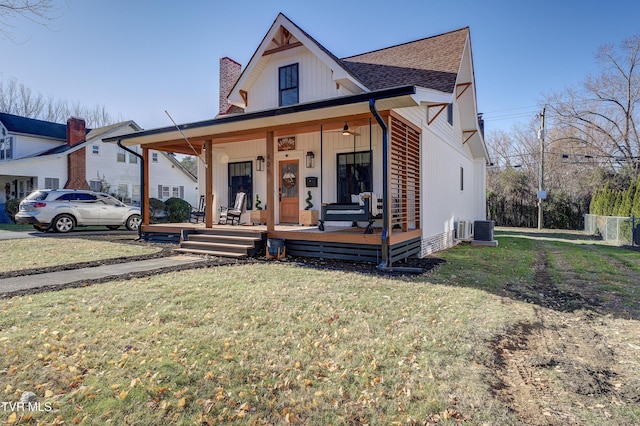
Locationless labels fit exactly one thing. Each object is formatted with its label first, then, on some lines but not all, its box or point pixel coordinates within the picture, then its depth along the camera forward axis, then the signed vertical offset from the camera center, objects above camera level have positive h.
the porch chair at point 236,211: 10.23 +0.03
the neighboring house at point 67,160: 20.33 +3.28
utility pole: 20.05 +1.39
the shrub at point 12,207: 18.20 +0.31
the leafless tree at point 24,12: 6.81 +3.94
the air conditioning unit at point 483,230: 12.29 -0.69
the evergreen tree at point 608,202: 16.81 +0.40
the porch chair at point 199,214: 11.20 -0.06
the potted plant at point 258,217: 10.78 -0.16
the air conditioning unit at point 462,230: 12.73 -0.70
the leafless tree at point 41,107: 32.34 +10.67
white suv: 11.92 +0.06
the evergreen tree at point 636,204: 13.76 +0.24
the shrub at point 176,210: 20.67 +0.13
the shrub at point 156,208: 20.42 +0.25
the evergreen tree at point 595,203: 18.28 +0.37
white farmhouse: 7.41 +1.97
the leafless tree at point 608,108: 21.52 +6.54
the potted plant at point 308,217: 9.83 -0.15
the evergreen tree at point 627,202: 14.73 +0.34
